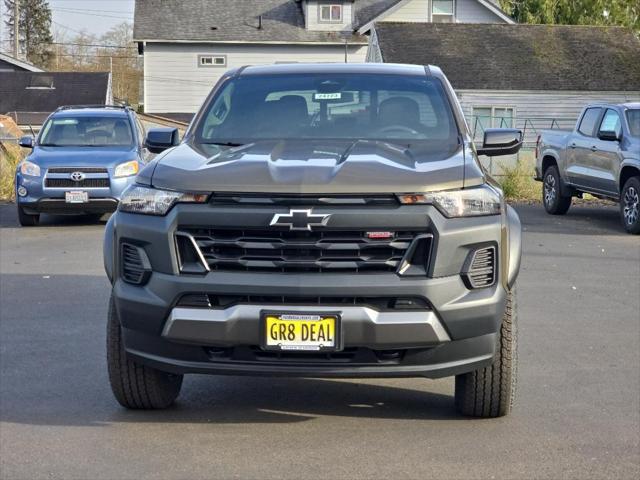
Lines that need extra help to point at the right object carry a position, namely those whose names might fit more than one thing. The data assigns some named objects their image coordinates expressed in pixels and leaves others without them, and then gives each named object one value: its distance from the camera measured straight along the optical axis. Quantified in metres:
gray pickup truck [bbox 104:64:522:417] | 5.46
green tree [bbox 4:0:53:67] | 107.69
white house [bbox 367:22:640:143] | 42.47
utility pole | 73.31
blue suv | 17.03
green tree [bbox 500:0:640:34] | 53.38
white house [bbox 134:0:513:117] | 53.44
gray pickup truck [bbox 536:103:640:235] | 16.70
